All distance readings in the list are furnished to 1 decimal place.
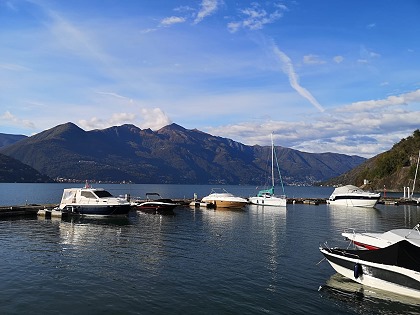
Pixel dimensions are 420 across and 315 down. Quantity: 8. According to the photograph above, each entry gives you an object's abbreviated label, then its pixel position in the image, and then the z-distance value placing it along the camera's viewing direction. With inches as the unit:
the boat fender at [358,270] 901.2
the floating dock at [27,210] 2169.0
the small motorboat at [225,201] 3174.2
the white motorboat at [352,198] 3597.4
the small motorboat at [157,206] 2655.0
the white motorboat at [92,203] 2175.2
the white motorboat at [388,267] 822.5
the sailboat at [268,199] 3427.7
